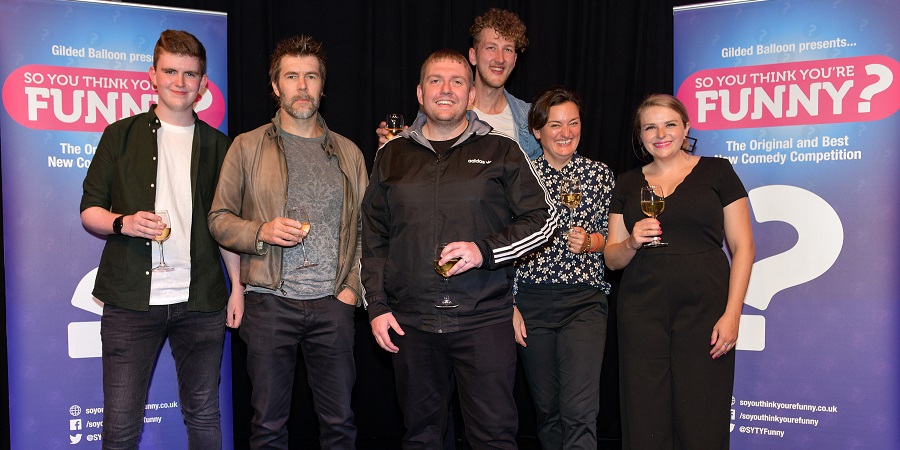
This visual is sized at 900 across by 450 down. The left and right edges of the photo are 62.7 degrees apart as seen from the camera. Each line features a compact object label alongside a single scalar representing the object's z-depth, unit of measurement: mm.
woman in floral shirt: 3301
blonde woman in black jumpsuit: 3074
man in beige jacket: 3125
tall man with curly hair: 3834
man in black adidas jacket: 2844
